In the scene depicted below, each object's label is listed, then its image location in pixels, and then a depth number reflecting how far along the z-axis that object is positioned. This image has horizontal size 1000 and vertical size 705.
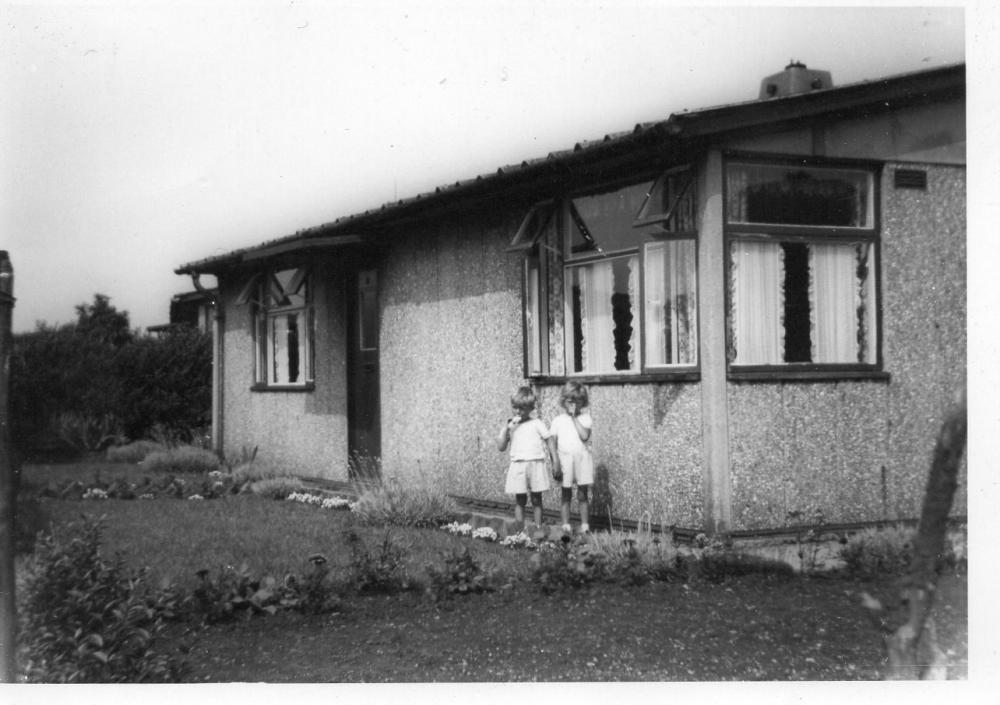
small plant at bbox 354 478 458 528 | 8.66
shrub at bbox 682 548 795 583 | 6.36
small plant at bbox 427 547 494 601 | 6.03
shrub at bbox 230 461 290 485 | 11.95
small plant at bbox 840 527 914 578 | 6.42
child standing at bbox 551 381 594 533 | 7.72
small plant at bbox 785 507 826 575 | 6.56
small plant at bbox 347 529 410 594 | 6.10
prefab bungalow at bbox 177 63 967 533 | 7.01
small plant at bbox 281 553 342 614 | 5.69
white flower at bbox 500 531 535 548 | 7.62
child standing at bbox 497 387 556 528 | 8.02
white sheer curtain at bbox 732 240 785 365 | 7.19
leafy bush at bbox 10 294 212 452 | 7.89
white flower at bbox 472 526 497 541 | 7.97
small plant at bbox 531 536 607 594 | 6.13
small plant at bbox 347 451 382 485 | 11.23
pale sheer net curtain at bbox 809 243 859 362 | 7.43
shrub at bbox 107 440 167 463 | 12.21
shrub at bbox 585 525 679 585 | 6.30
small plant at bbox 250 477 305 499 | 10.83
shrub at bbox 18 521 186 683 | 4.25
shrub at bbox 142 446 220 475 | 12.41
